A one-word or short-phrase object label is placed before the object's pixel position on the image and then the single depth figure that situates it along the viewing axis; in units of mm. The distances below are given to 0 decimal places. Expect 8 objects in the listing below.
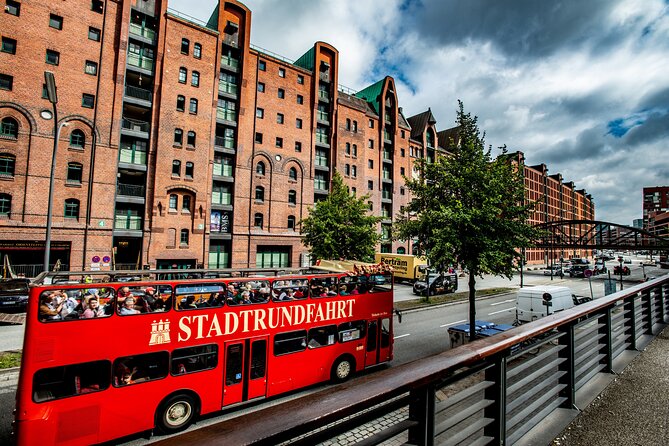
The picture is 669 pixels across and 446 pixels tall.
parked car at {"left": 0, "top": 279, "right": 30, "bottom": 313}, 18078
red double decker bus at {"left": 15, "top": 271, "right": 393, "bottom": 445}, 7047
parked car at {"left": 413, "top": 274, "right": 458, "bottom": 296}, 29484
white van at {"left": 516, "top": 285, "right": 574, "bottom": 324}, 16734
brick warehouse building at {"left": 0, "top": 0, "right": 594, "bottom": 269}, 25625
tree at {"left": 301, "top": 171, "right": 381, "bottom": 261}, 24188
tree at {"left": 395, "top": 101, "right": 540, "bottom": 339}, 12625
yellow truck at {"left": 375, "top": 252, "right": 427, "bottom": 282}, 35844
